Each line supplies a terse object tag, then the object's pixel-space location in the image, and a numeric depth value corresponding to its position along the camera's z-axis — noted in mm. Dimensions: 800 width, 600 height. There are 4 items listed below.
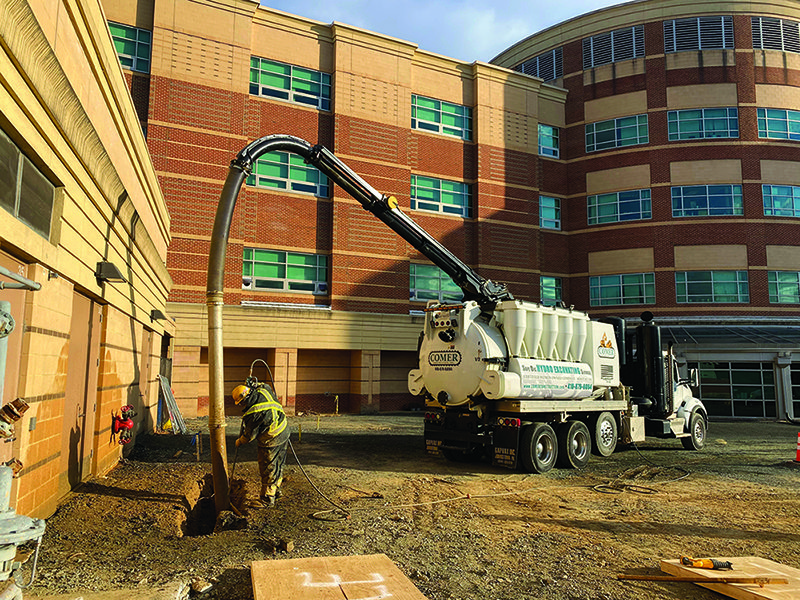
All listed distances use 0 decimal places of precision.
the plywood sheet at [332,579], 4520
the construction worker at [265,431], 8727
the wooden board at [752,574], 4973
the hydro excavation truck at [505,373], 11836
